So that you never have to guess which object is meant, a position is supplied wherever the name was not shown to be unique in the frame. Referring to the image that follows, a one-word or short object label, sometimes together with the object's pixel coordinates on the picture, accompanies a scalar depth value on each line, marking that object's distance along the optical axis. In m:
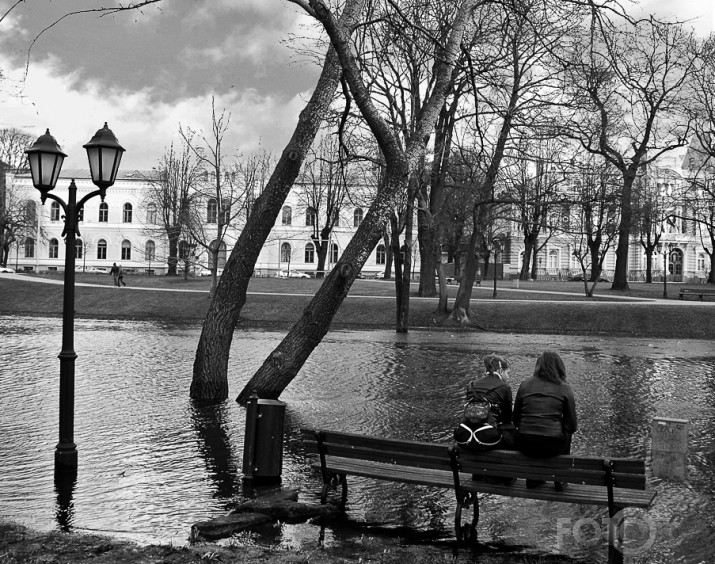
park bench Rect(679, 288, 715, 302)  41.38
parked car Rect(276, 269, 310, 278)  79.81
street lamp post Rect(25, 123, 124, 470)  8.14
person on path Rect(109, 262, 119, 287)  51.15
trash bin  7.88
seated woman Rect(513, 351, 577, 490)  6.39
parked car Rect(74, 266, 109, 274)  83.69
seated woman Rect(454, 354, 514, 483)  6.59
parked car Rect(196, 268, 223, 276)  76.09
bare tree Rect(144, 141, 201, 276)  52.75
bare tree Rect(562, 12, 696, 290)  26.97
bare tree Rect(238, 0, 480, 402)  11.56
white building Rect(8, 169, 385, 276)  84.00
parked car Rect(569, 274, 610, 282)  73.04
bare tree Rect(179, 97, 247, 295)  41.50
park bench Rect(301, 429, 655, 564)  5.94
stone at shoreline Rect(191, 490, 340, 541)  6.14
